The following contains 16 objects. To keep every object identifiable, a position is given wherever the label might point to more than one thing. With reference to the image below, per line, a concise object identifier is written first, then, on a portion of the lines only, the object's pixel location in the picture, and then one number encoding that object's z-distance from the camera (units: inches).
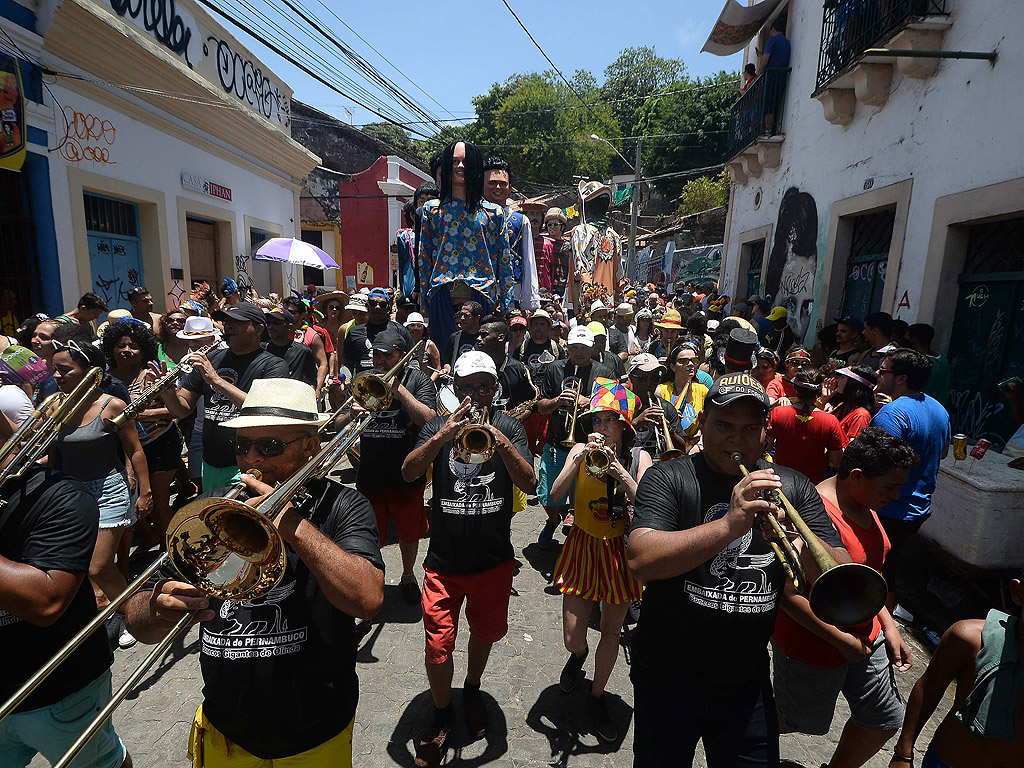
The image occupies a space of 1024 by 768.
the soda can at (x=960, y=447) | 187.9
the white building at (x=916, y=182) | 229.6
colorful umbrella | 450.4
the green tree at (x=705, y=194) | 925.2
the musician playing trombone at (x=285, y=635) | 72.4
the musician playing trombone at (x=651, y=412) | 146.1
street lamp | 884.6
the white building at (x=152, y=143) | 303.4
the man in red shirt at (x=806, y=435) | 166.6
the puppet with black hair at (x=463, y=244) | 209.9
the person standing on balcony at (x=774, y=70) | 453.7
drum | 162.6
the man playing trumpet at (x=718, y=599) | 82.9
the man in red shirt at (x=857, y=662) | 100.8
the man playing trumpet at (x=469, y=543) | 118.4
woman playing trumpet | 122.8
